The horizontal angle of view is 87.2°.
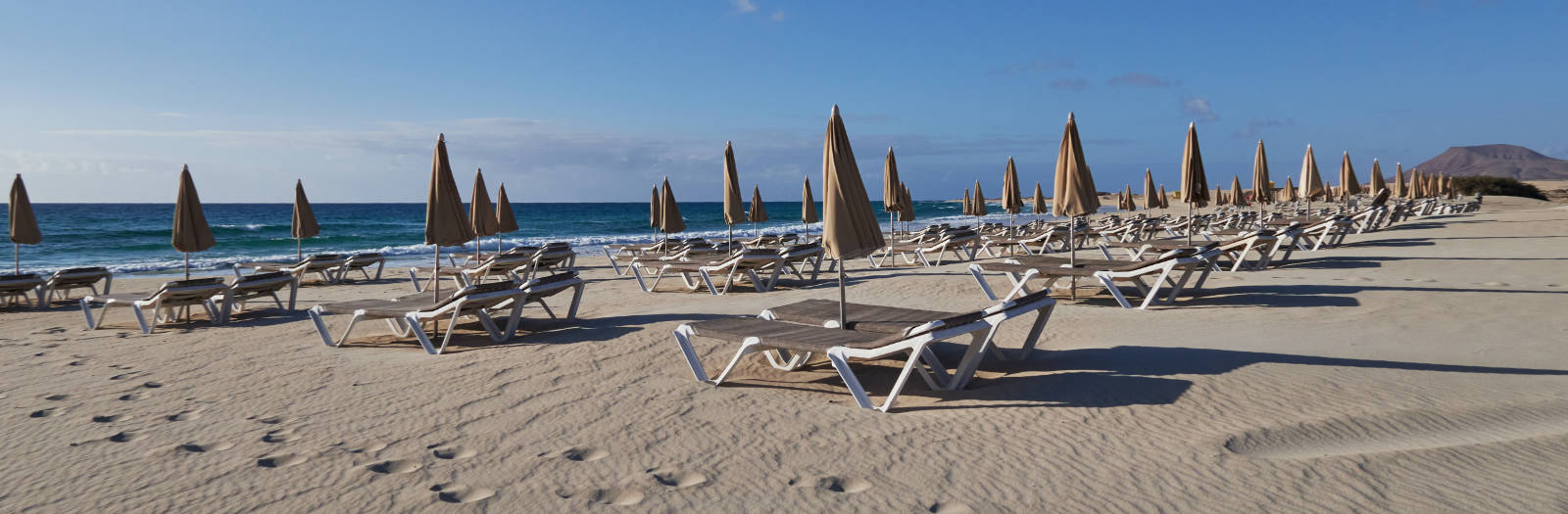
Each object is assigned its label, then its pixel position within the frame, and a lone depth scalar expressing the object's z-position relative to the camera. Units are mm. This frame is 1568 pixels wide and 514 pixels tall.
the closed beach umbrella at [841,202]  4516
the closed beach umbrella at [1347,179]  18328
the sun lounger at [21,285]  10266
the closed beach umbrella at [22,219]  10977
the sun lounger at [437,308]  6207
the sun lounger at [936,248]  13758
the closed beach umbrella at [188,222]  8617
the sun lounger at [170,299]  7855
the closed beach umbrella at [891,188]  11281
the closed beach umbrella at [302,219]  13070
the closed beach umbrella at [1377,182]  22867
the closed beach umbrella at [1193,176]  9312
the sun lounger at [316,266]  12359
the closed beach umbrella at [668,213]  13164
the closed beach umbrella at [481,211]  10758
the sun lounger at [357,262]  13492
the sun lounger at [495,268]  11625
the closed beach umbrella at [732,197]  10984
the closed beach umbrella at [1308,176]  14586
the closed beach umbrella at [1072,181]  7887
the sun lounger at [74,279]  10531
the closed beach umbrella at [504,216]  13937
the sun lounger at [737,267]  10211
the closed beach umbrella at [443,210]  6594
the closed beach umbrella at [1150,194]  24955
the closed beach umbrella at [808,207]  18769
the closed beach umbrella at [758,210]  16359
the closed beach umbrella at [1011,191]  15227
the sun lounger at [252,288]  8352
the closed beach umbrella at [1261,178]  13665
